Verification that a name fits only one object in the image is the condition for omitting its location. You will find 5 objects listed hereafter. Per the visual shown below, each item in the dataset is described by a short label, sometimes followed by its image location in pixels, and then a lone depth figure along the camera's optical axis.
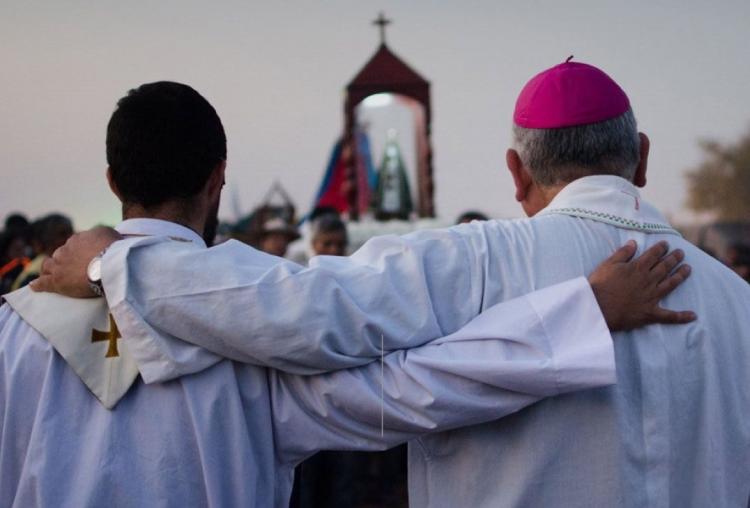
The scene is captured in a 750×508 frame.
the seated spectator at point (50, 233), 7.10
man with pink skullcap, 2.82
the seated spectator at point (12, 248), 8.66
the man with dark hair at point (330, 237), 7.68
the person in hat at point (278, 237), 9.32
